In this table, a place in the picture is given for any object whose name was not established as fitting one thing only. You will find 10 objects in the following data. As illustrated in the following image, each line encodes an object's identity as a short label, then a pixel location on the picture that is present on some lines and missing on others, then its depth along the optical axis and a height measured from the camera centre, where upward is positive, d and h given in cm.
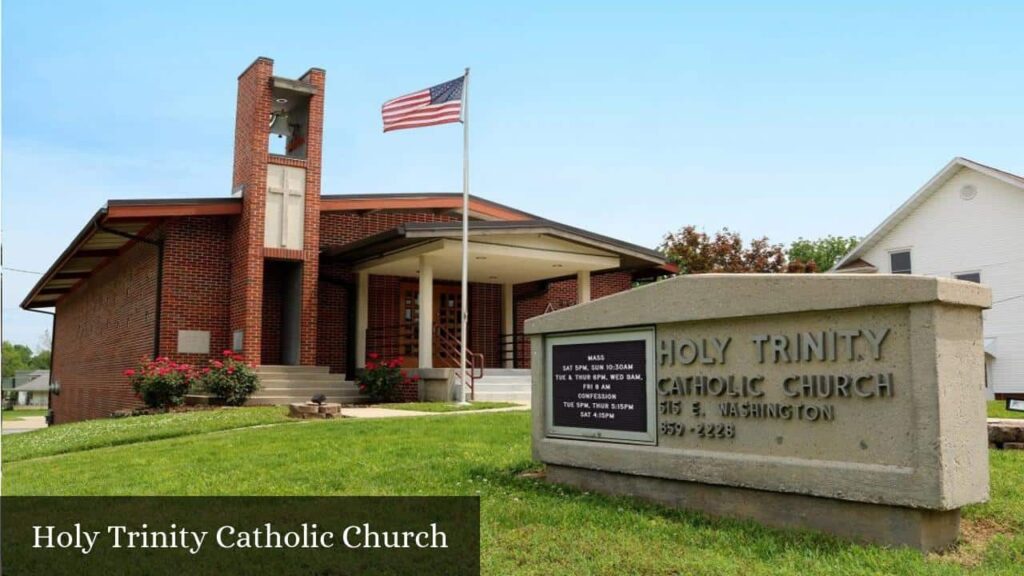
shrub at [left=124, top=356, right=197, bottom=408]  1764 -32
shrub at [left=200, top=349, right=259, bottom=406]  1742 -28
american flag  1759 +531
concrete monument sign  487 -22
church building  1880 +244
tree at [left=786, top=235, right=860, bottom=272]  5753 +805
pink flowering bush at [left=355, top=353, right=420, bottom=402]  1873 -28
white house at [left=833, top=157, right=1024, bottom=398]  2522 +388
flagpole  1688 +296
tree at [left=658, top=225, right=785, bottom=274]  4000 +533
